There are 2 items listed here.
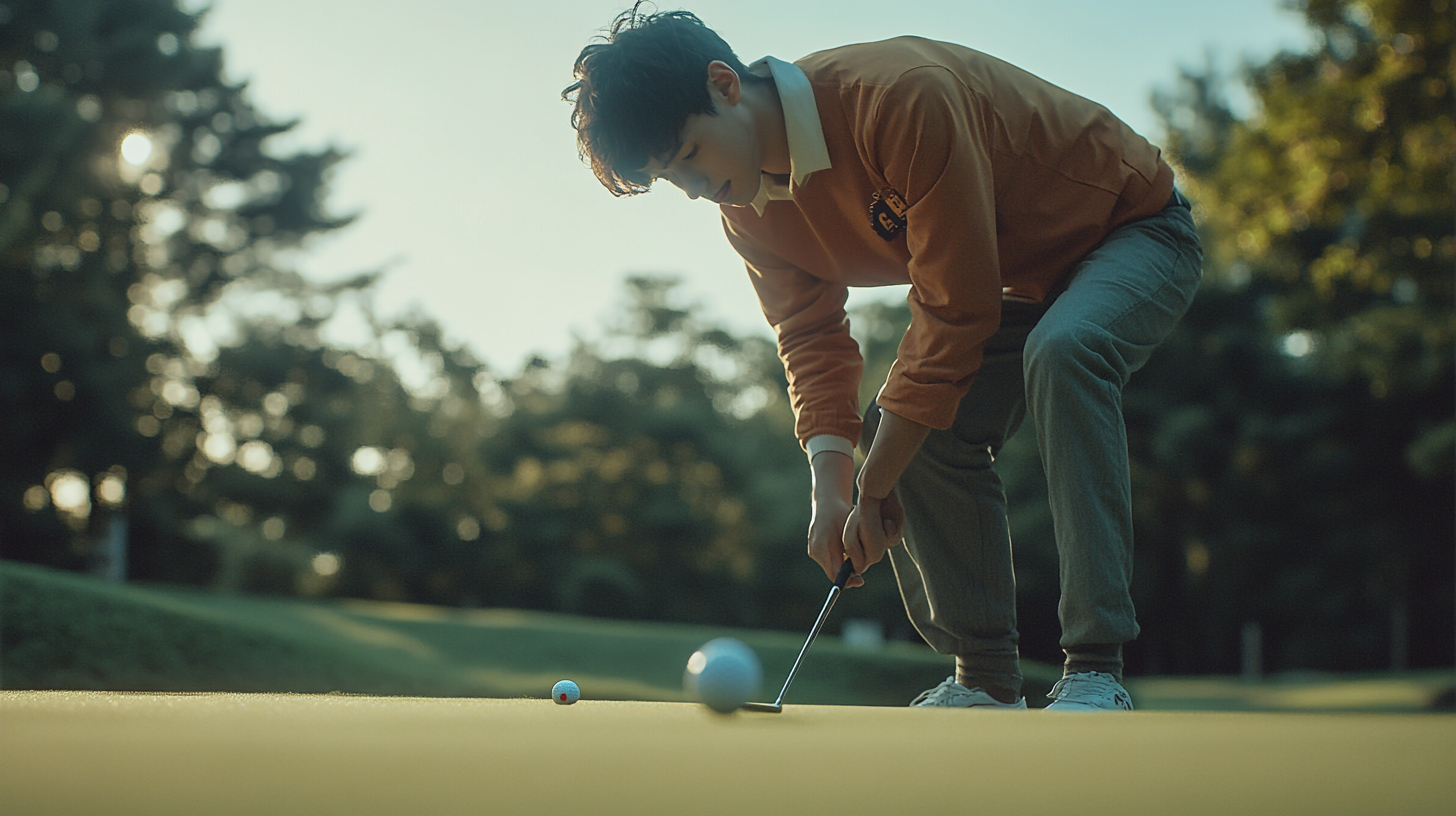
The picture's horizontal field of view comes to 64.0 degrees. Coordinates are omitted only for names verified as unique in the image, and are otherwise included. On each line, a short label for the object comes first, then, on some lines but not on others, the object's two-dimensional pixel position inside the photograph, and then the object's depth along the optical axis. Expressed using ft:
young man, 7.51
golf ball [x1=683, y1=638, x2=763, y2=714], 6.61
